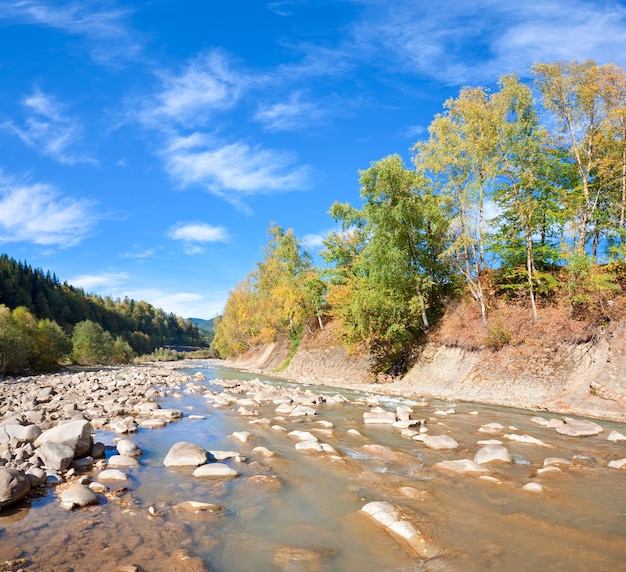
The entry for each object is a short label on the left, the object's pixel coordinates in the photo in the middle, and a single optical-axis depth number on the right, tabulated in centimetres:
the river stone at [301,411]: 1351
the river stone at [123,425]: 1055
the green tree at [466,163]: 2081
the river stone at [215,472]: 693
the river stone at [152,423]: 1150
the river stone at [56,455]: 687
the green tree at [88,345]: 6550
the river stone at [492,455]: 797
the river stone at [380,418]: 1232
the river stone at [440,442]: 910
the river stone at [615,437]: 988
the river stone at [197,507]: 543
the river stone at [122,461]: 745
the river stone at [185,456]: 757
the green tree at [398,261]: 2477
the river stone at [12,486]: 524
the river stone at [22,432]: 847
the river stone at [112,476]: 660
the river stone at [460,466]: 728
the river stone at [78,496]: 543
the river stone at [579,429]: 1063
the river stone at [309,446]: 888
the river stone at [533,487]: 626
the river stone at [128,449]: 825
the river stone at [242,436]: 970
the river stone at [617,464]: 762
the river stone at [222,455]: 799
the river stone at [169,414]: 1311
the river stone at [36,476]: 610
